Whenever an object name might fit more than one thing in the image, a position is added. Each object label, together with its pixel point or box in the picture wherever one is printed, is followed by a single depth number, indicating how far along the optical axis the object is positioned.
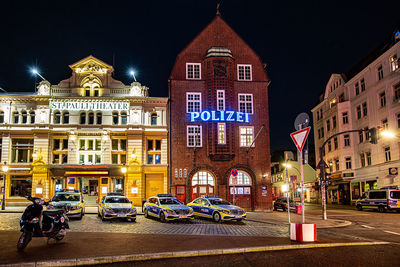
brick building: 35.56
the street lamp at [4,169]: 29.83
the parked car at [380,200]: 32.38
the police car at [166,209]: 21.42
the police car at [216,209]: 21.72
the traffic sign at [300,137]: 12.63
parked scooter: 10.90
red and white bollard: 12.14
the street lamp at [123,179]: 36.29
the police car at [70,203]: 22.00
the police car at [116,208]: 21.24
